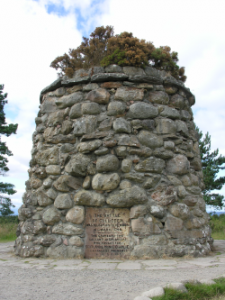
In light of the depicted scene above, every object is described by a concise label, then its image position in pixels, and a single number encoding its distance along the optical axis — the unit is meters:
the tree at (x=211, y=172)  13.29
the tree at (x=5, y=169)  13.52
